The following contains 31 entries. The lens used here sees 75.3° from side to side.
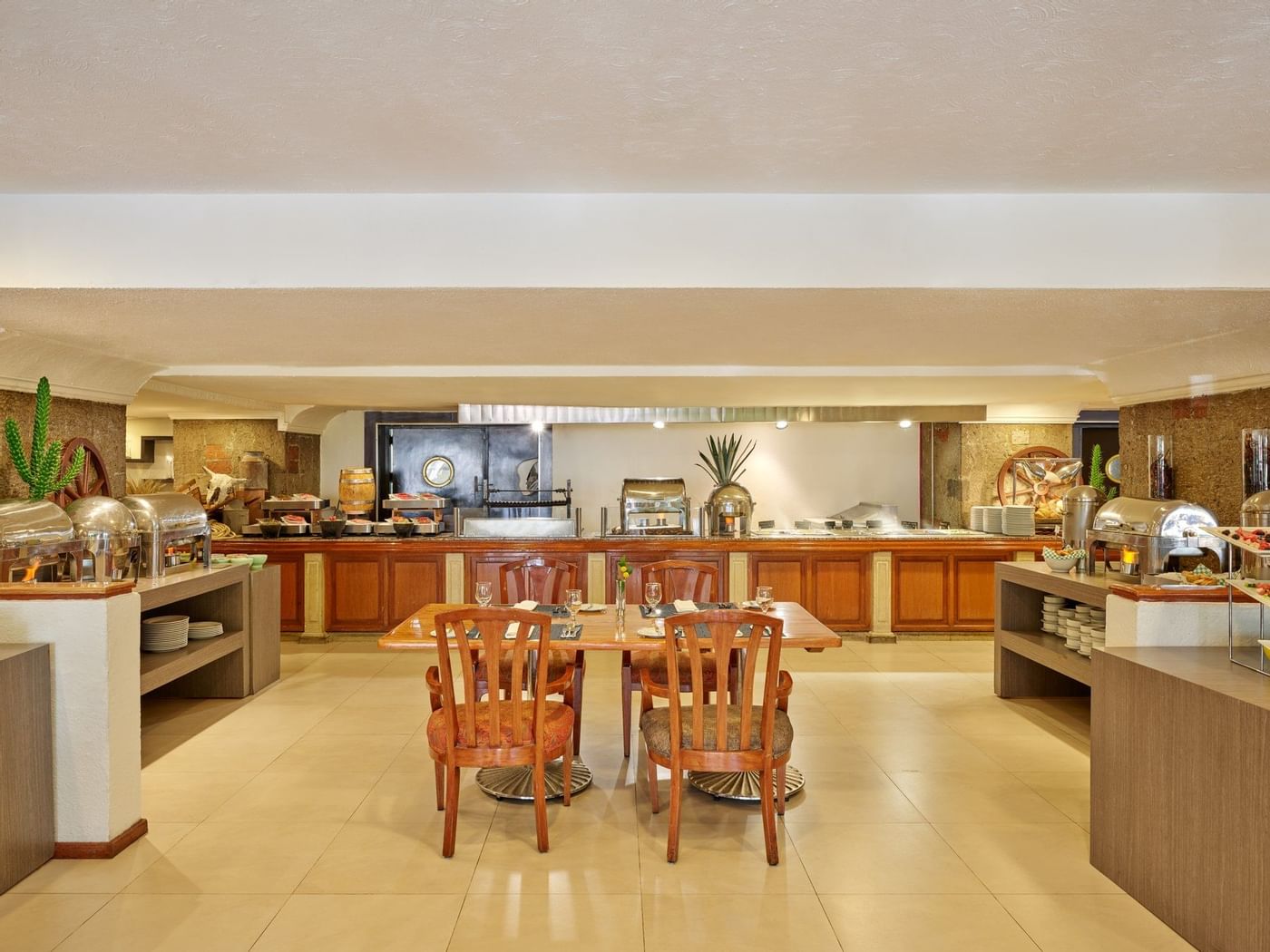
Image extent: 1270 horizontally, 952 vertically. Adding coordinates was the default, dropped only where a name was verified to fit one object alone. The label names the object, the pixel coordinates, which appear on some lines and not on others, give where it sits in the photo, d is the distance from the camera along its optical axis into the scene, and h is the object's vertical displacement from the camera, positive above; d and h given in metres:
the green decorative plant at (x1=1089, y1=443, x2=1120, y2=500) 6.27 +0.03
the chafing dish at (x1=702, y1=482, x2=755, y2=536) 8.05 -0.36
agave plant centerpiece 8.05 -0.27
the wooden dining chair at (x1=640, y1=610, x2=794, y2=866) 3.27 -1.07
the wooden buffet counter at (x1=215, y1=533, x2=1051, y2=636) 7.74 -0.91
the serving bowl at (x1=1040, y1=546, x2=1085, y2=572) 5.39 -0.56
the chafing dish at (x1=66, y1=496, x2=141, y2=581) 4.55 -0.33
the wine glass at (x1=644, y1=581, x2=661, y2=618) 4.62 -0.67
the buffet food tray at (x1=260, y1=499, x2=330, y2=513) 8.05 -0.27
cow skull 8.83 -0.12
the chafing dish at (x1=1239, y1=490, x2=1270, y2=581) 4.09 -0.18
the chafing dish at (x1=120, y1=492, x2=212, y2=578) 5.13 -0.34
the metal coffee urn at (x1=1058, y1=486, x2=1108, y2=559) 5.45 -0.24
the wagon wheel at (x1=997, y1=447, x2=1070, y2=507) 9.01 -0.10
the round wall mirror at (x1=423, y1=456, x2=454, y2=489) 10.55 +0.05
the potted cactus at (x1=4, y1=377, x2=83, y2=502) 4.44 +0.12
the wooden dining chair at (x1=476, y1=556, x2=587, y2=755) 4.33 -0.81
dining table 3.90 -0.79
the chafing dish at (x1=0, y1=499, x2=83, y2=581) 3.87 -0.32
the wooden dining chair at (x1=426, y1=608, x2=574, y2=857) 3.27 -1.03
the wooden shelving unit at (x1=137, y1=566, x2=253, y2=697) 5.57 -1.12
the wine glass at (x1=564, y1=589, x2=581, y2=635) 4.64 -0.71
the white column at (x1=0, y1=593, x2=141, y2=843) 3.36 -0.92
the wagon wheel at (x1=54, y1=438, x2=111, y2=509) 5.29 +0.00
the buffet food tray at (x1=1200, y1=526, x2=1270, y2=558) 3.03 -0.24
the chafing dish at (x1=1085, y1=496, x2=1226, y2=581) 4.41 -0.32
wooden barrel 8.76 -0.15
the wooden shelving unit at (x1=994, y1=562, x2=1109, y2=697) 5.52 -1.13
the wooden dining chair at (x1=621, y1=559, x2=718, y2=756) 4.53 -0.81
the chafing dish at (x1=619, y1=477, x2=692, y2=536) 8.29 -0.33
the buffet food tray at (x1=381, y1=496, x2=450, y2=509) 8.34 -0.27
